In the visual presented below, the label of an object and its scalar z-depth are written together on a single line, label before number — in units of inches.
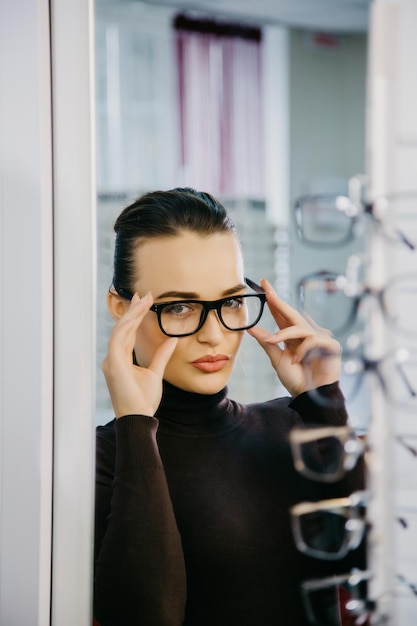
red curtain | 136.6
